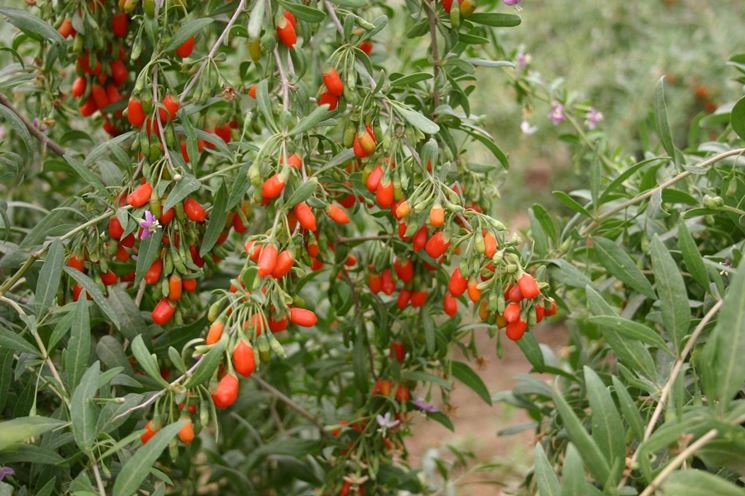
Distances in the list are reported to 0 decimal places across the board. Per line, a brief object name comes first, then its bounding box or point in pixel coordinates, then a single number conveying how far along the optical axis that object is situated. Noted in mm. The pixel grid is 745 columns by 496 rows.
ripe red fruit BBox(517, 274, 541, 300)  698
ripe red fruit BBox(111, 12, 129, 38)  840
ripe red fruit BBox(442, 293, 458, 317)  811
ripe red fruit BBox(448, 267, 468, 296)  739
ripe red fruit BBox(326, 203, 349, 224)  730
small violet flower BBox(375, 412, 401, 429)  861
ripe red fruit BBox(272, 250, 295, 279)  665
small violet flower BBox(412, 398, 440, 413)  907
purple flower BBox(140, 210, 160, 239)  719
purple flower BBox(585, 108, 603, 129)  1083
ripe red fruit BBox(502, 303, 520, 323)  714
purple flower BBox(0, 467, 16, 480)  689
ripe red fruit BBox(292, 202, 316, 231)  684
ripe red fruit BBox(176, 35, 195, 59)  771
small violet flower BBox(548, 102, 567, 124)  1058
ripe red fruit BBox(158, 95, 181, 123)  750
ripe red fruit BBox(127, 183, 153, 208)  723
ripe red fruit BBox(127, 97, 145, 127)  746
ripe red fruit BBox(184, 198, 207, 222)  744
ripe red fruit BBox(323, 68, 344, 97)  725
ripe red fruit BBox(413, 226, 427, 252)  745
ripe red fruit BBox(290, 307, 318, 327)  690
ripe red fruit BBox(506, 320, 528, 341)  721
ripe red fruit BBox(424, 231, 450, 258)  718
